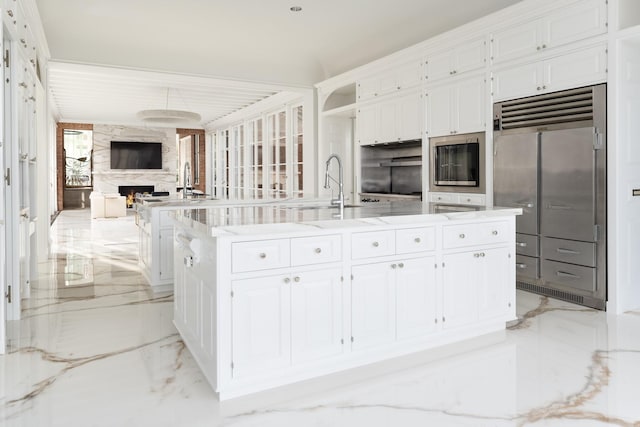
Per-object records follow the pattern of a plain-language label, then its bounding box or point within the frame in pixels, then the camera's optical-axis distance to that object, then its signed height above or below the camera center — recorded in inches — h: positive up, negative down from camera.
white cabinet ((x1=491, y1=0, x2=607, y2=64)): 148.0 +56.0
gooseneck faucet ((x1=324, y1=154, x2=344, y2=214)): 116.3 -0.2
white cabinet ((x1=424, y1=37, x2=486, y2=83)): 189.6 +57.4
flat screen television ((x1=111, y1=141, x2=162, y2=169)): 604.1 +57.0
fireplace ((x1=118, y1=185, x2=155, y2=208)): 612.1 +12.2
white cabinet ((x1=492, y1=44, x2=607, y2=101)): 147.9 +41.4
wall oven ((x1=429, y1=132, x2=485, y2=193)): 193.0 +14.6
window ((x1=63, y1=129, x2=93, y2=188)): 600.4 +53.9
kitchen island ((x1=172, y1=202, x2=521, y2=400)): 88.9 -18.6
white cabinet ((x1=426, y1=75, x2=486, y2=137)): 190.9 +38.0
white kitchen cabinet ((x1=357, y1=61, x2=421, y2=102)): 225.7 +58.9
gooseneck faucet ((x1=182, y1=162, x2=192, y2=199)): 225.9 +3.9
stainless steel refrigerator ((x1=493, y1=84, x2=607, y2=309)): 150.1 +3.6
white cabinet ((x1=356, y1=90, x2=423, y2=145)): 225.9 +39.8
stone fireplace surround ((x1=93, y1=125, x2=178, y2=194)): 597.3 +48.1
